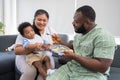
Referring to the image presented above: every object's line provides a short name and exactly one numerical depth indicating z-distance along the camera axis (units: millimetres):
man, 1644
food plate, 1747
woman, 2166
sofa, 2465
